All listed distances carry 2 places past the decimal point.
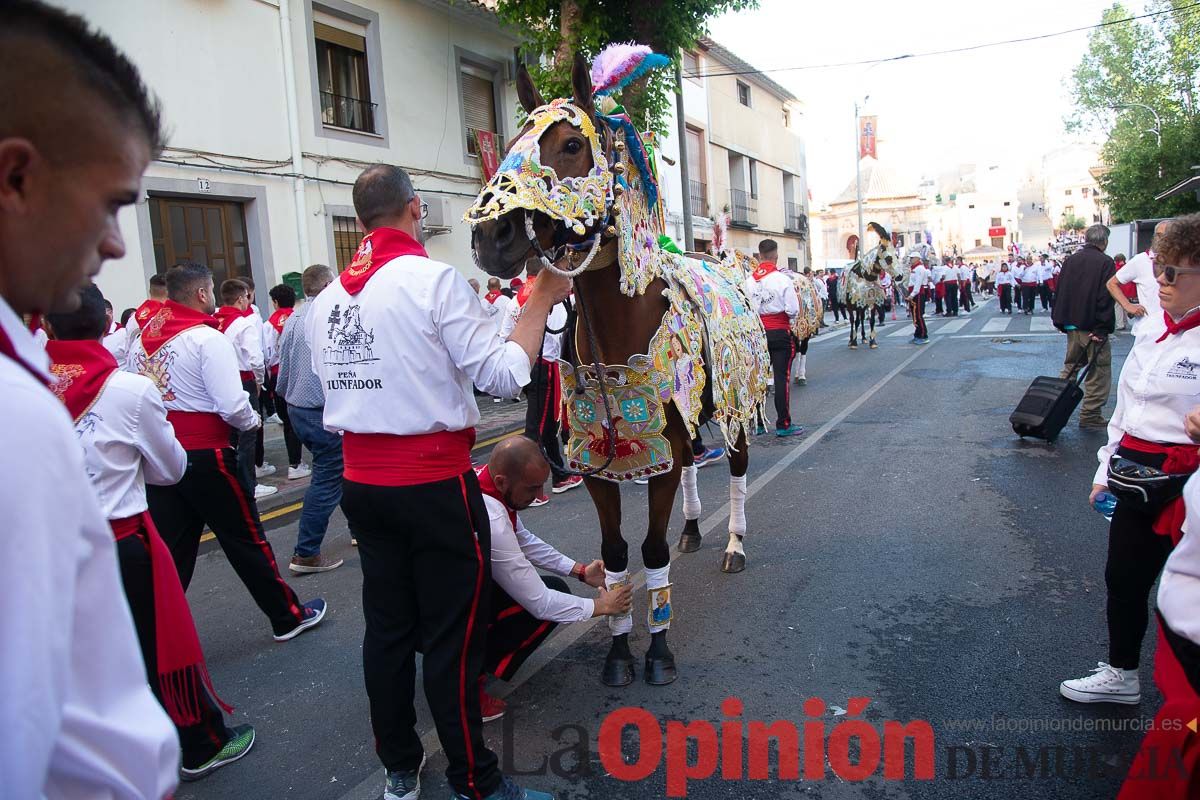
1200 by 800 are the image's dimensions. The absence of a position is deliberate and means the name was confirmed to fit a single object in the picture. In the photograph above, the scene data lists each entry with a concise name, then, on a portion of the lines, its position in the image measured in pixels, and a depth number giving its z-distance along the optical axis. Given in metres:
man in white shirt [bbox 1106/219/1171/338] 5.77
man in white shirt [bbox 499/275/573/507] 6.94
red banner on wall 15.59
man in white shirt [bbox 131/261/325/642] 3.85
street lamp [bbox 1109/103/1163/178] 28.50
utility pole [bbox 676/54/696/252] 17.52
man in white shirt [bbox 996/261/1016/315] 27.41
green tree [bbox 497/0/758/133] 12.74
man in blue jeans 5.30
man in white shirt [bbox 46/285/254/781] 2.79
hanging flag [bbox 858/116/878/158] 39.53
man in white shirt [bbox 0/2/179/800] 0.77
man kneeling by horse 3.07
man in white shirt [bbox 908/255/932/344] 18.38
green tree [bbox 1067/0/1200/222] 27.89
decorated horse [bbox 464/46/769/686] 2.92
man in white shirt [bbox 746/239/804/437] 8.66
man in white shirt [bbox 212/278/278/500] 7.14
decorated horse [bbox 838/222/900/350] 17.77
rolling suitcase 7.37
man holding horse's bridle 2.41
